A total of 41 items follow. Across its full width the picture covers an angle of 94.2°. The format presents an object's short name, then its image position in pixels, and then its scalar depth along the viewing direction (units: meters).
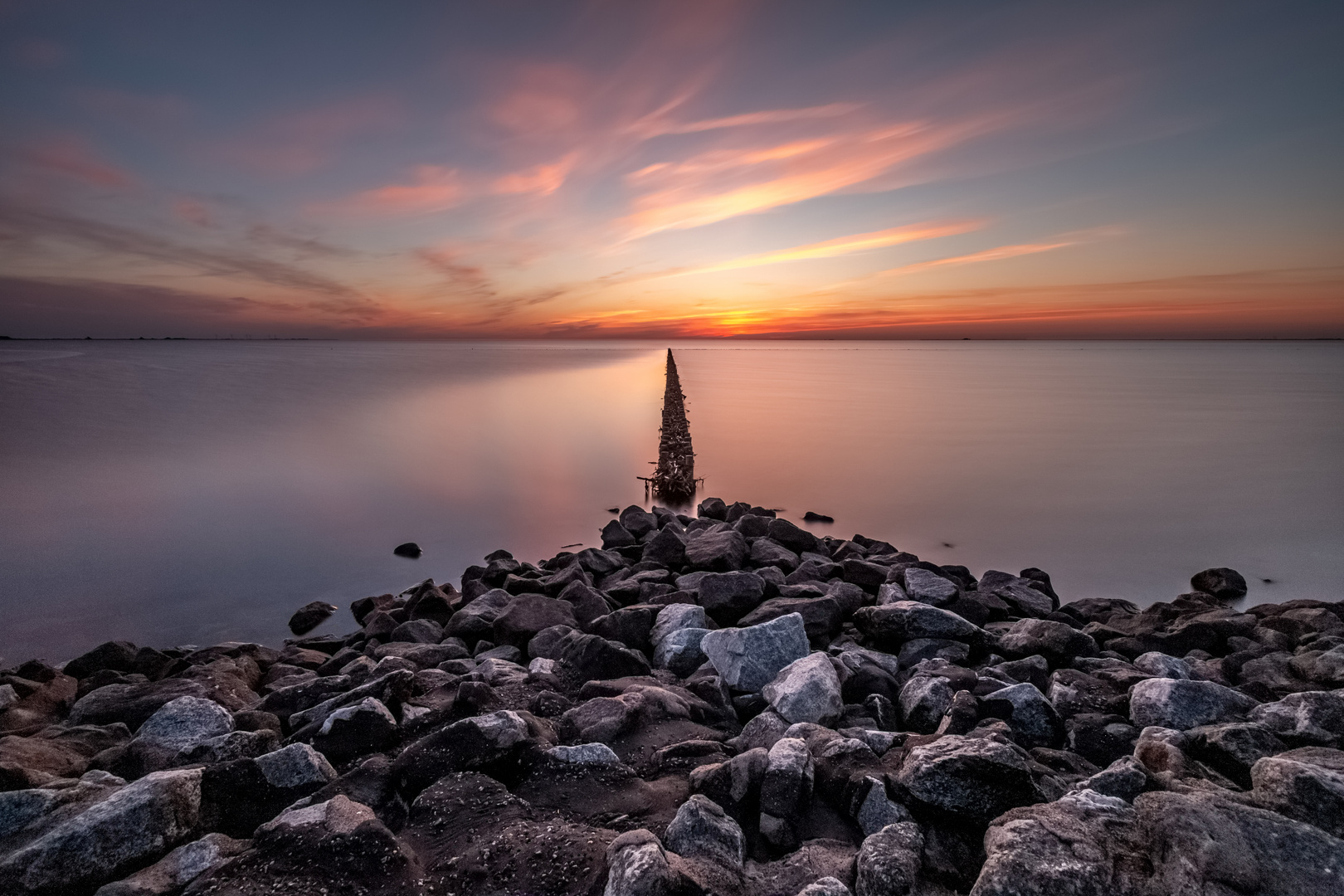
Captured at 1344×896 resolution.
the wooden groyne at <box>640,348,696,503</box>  17.22
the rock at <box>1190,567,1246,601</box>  9.45
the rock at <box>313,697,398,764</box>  3.85
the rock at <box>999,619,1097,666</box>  5.54
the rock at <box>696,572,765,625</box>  6.88
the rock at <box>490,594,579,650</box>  6.30
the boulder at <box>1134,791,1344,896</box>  2.37
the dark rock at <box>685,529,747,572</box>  8.32
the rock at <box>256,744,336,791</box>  3.43
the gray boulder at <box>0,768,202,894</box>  2.76
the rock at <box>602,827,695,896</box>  2.50
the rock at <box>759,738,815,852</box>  3.09
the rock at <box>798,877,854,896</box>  2.51
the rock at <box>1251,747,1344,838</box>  2.67
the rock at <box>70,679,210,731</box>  4.69
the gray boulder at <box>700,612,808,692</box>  5.02
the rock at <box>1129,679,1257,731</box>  3.96
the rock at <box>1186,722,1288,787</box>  3.17
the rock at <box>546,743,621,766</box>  3.65
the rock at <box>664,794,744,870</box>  2.87
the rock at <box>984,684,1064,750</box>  4.02
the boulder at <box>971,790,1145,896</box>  2.42
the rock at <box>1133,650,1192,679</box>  5.03
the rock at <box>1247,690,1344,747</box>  3.49
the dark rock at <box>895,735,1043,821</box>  2.94
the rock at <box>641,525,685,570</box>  8.97
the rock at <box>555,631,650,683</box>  5.28
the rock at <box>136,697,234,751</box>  4.04
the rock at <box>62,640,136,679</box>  6.18
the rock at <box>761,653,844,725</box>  4.32
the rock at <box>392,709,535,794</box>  3.51
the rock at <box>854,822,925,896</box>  2.62
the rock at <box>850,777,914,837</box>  3.08
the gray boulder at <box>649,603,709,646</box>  5.99
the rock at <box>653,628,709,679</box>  5.53
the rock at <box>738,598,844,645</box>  6.29
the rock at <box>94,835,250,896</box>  2.68
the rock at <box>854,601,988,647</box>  5.80
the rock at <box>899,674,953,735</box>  4.39
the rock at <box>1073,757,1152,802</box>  3.02
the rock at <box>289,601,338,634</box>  8.87
